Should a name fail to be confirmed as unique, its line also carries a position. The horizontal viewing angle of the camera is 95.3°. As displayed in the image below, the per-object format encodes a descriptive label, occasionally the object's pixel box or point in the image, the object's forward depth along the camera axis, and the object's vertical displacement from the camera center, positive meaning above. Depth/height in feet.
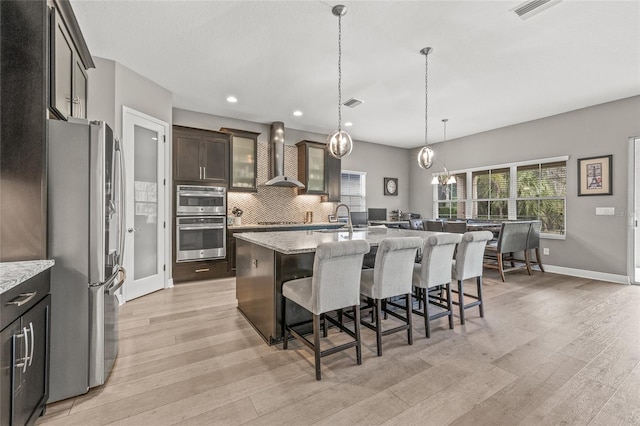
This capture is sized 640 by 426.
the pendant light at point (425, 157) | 11.97 +2.29
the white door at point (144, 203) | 12.42 +0.40
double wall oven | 15.16 -0.57
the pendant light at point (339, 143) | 10.34 +2.45
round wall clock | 25.91 +2.35
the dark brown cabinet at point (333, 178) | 21.12 +2.52
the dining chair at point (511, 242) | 15.92 -1.64
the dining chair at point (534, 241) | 17.33 -1.72
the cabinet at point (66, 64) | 5.93 +3.49
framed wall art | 15.48 +2.04
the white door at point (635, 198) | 14.73 +0.78
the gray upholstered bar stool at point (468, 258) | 9.66 -1.56
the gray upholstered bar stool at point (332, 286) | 6.65 -1.82
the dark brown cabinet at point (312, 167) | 20.10 +3.18
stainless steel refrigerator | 5.69 -0.72
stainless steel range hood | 18.94 +3.97
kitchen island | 8.11 -1.69
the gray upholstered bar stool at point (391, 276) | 7.67 -1.73
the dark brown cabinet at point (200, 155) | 15.16 +3.07
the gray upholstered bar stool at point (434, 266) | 8.63 -1.62
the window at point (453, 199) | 23.25 +1.14
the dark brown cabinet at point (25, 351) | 4.16 -2.25
